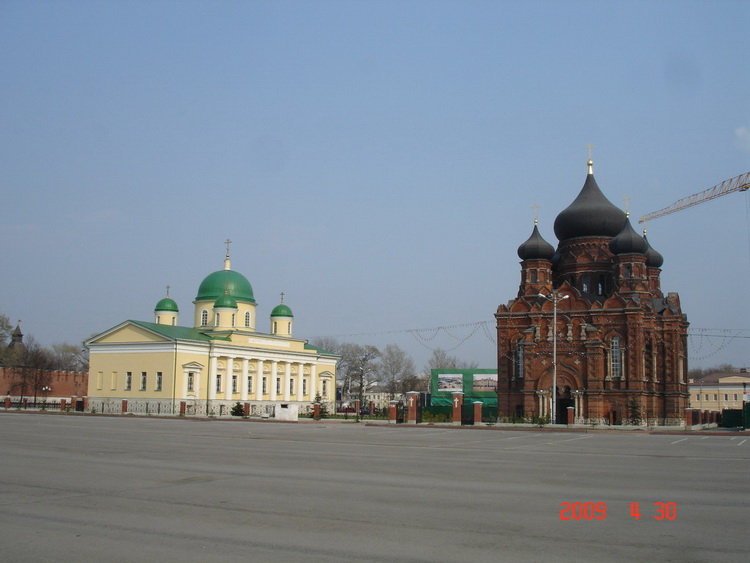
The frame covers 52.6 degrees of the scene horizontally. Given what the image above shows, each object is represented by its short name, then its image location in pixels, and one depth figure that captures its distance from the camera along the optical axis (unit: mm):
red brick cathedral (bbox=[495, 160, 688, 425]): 54562
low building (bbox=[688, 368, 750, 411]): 117438
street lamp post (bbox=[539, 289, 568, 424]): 50031
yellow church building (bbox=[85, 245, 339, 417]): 65500
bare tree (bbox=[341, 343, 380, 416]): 113938
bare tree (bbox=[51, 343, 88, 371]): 129500
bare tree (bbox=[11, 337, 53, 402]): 82562
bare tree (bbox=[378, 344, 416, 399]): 124625
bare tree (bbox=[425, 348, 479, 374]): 131125
